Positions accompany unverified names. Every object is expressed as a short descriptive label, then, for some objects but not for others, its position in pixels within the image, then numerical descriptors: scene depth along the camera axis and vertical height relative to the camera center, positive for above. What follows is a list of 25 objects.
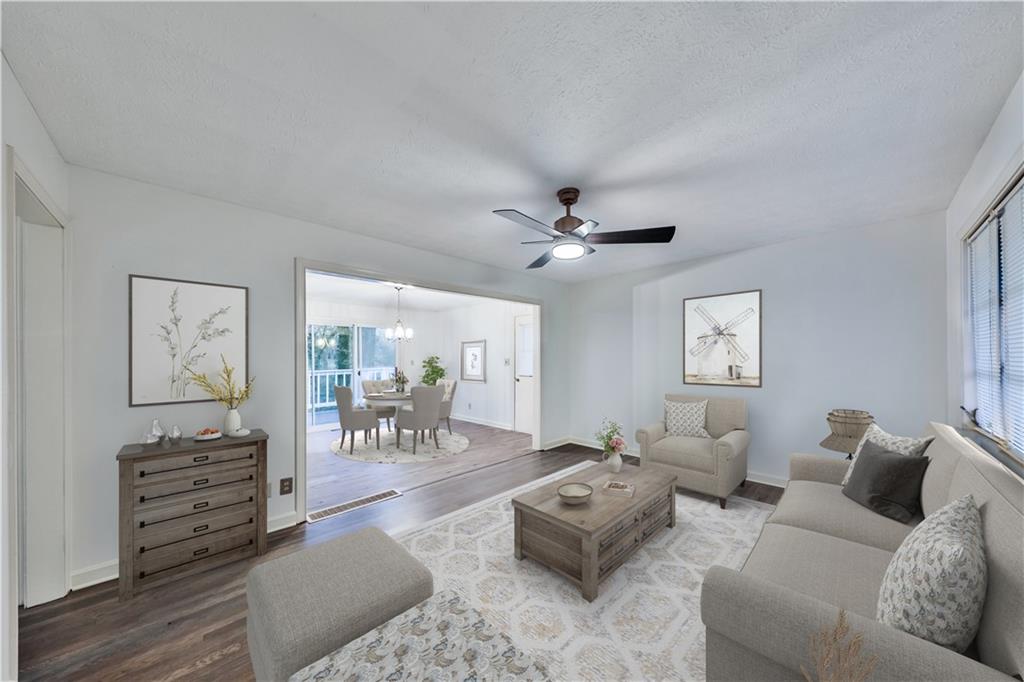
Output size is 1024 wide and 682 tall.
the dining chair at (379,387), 6.39 -0.80
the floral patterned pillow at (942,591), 1.04 -0.72
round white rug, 5.06 -1.55
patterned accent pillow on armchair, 3.99 -0.85
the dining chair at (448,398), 6.13 -0.93
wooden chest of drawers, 2.21 -1.04
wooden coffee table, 2.14 -1.18
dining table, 5.79 -0.86
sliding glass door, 7.19 -0.39
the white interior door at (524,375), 6.70 -0.58
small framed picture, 7.58 -0.37
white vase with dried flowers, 2.67 -0.36
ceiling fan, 2.48 +0.72
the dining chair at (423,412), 5.36 -1.00
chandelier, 6.93 +0.20
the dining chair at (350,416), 5.33 -1.04
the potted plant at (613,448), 2.99 -0.86
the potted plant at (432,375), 6.85 -0.59
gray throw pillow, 2.03 -0.81
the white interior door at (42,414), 2.09 -0.39
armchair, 3.32 -1.04
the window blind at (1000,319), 1.81 +0.12
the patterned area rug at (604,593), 1.75 -1.47
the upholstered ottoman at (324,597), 1.29 -0.98
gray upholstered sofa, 0.98 -0.86
